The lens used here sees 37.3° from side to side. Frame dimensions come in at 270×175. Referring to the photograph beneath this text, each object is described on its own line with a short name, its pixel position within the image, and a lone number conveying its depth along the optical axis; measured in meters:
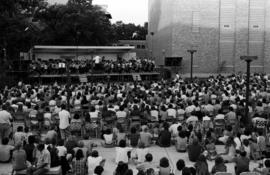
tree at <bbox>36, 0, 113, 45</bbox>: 48.25
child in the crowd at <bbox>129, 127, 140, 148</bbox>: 12.72
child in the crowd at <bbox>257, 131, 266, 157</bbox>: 11.88
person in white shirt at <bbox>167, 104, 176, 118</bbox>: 15.43
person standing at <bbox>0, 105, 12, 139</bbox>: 13.46
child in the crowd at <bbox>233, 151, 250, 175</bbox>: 9.79
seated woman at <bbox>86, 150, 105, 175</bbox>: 9.77
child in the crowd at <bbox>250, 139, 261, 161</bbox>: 11.84
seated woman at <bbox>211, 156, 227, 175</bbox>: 9.23
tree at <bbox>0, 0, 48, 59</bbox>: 30.10
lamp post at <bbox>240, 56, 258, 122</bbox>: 15.03
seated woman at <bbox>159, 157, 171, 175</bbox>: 9.06
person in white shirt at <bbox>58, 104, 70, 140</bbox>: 13.84
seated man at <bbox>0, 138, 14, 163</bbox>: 11.37
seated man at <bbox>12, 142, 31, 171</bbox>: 9.70
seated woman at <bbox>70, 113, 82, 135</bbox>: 13.56
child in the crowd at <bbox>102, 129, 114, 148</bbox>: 12.90
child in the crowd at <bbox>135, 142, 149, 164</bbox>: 11.12
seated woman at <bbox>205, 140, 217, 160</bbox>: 12.02
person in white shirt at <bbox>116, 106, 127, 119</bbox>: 14.76
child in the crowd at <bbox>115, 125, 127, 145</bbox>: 13.02
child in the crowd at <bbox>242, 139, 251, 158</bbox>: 11.45
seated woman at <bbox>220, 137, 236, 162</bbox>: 11.77
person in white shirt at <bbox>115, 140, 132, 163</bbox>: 11.05
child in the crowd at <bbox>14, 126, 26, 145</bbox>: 11.84
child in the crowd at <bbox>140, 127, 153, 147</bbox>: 12.78
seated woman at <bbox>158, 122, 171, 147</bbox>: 13.48
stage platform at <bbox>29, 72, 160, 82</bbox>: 33.28
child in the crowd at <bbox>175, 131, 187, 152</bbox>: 12.92
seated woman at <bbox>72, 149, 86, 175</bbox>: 9.84
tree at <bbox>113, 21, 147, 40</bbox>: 83.96
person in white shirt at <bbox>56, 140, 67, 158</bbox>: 10.34
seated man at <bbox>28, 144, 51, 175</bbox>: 9.23
